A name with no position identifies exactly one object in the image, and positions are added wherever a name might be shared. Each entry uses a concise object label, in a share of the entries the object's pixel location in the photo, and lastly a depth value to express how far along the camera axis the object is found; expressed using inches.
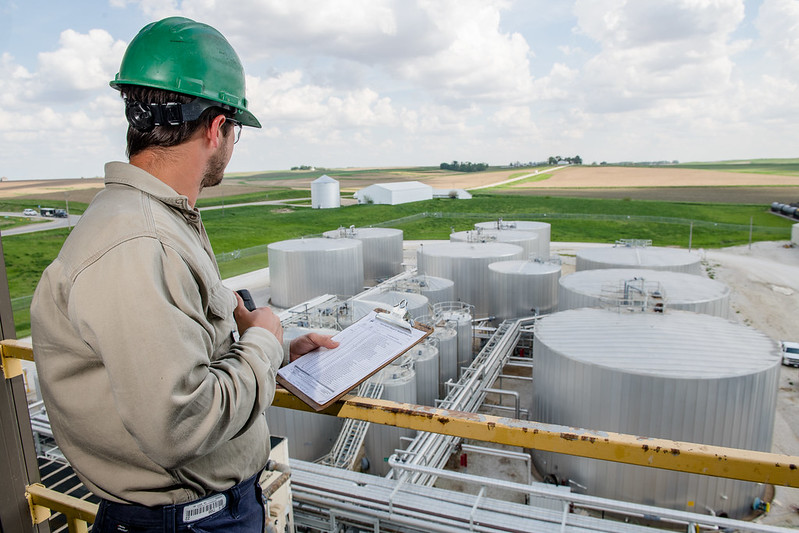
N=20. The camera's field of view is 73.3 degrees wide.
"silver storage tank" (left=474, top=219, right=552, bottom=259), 1704.0
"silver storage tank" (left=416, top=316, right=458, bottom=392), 777.6
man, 75.6
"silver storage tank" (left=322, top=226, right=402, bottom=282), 1556.3
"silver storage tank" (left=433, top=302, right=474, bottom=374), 850.1
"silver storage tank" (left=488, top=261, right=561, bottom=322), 1087.0
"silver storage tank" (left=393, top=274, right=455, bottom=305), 997.8
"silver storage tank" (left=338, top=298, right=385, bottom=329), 826.8
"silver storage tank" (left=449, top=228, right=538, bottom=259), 1466.5
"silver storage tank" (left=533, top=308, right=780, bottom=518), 508.4
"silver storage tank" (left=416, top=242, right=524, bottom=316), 1188.5
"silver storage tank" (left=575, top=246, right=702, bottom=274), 1101.1
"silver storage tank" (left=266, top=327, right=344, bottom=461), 611.8
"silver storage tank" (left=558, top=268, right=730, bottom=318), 789.9
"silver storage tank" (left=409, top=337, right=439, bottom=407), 690.2
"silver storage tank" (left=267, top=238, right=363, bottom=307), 1299.2
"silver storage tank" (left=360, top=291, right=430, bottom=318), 851.4
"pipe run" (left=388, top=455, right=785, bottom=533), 332.4
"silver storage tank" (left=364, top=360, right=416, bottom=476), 622.2
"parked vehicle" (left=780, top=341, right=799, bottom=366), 919.7
